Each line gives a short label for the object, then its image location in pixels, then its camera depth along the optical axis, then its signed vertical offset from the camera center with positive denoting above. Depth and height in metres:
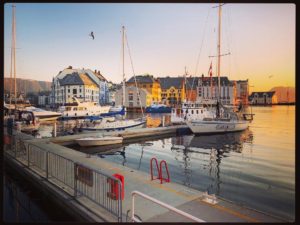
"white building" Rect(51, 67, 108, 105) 68.56 +4.62
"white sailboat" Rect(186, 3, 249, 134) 25.58 -2.13
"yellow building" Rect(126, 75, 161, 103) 78.19 +6.02
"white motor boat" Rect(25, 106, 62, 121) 40.06 -2.01
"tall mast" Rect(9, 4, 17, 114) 22.52 +5.29
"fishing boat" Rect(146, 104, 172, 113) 66.00 -1.38
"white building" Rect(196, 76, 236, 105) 92.19 +5.12
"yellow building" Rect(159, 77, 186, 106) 86.75 +4.48
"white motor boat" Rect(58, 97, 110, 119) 41.84 -1.41
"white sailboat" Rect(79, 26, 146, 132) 22.47 -2.06
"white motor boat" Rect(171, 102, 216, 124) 29.41 -1.03
